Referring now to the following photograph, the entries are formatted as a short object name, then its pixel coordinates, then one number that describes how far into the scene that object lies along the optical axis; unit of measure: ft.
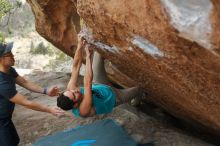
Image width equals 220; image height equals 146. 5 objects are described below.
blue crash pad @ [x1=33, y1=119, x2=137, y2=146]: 17.53
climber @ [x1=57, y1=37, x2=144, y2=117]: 14.61
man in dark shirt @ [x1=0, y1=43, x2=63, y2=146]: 15.42
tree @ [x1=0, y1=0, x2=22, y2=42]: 39.73
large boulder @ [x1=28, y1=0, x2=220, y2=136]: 9.71
